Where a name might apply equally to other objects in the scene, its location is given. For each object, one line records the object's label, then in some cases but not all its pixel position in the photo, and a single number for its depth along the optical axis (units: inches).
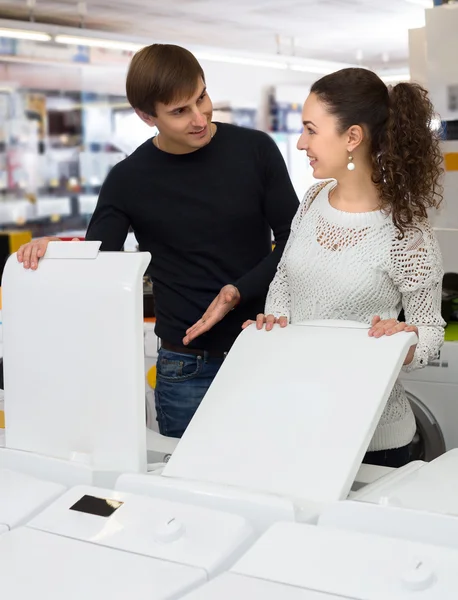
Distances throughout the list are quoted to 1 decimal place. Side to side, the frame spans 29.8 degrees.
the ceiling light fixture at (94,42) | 378.3
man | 88.4
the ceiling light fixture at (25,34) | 364.5
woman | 72.9
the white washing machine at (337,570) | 45.3
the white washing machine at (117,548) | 47.9
